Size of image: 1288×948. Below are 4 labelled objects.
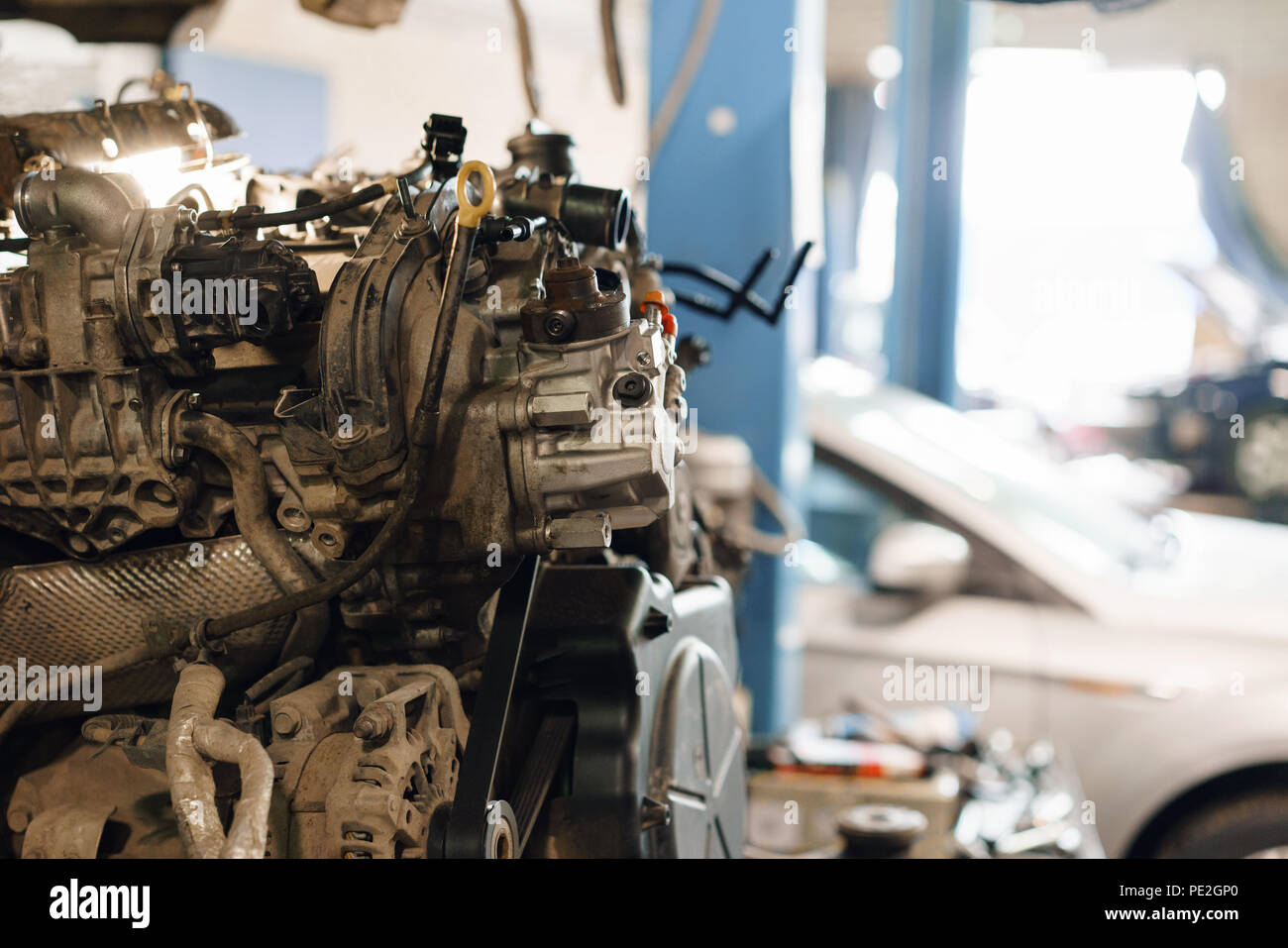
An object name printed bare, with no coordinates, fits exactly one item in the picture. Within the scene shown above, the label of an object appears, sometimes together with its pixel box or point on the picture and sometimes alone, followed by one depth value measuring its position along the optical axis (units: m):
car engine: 1.34
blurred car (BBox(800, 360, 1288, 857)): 2.79
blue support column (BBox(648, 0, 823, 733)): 3.36
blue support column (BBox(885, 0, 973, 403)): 6.22
